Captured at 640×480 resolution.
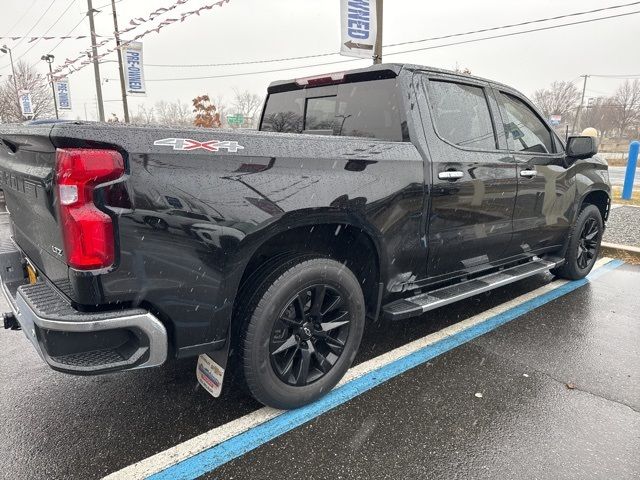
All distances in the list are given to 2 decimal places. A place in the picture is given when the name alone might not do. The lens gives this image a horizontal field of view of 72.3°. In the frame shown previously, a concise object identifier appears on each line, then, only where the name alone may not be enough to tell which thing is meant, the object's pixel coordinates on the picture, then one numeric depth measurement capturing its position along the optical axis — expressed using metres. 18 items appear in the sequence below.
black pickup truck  1.76
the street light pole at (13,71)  30.82
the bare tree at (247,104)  77.25
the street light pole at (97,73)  22.88
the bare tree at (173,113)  77.35
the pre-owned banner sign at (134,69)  20.14
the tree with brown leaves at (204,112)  27.77
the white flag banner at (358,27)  10.01
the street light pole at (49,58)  31.80
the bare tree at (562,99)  66.30
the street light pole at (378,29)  10.86
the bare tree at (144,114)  70.70
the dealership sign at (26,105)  25.76
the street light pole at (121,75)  21.88
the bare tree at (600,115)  67.88
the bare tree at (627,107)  60.50
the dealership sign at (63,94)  29.12
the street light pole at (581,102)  57.81
